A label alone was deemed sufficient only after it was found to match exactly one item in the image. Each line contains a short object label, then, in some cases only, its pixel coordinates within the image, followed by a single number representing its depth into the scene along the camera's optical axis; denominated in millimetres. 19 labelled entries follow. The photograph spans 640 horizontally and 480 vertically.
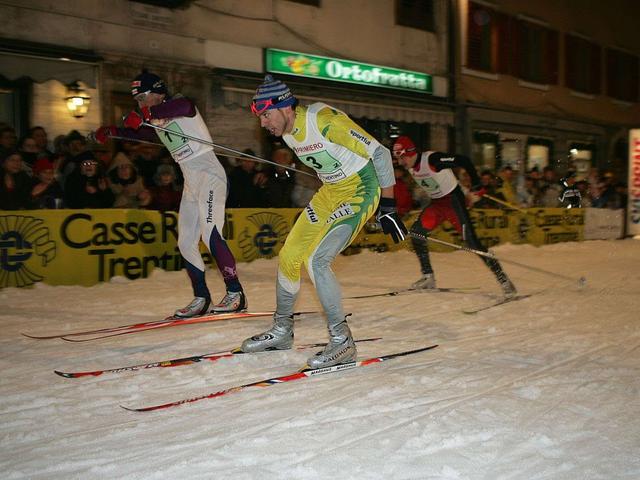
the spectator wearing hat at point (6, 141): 8375
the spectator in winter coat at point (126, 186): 9427
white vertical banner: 17906
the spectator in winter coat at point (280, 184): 11141
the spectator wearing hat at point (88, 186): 8883
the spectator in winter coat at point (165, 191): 9680
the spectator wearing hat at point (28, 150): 8680
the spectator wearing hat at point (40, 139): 8805
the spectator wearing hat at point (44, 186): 8508
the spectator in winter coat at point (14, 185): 8211
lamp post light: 11750
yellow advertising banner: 8062
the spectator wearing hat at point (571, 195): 9922
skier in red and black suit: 7527
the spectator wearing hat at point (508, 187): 15734
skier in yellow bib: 4535
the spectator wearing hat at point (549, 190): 17109
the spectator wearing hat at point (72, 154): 9016
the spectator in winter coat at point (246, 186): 10664
